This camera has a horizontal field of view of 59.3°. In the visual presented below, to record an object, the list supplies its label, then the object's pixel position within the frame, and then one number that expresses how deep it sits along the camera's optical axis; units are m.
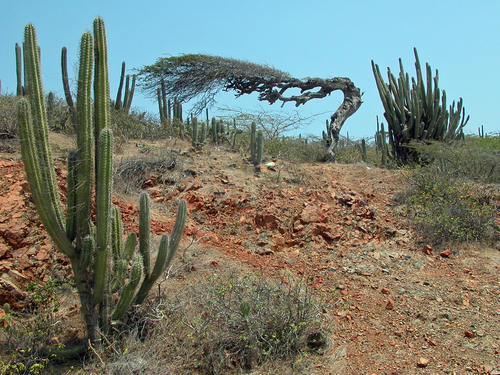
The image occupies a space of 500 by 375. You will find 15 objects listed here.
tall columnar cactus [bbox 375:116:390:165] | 11.05
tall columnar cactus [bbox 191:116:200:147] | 9.19
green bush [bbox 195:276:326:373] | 3.77
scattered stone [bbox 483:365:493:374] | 3.53
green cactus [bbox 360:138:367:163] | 12.61
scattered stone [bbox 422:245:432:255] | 5.90
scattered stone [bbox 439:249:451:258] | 5.77
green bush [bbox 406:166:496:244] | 6.07
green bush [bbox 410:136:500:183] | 8.15
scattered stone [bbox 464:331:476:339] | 4.01
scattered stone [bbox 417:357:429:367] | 3.69
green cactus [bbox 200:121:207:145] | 9.22
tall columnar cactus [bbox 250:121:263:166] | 8.55
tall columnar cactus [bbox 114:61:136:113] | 11.43
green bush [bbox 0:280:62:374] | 3.39
